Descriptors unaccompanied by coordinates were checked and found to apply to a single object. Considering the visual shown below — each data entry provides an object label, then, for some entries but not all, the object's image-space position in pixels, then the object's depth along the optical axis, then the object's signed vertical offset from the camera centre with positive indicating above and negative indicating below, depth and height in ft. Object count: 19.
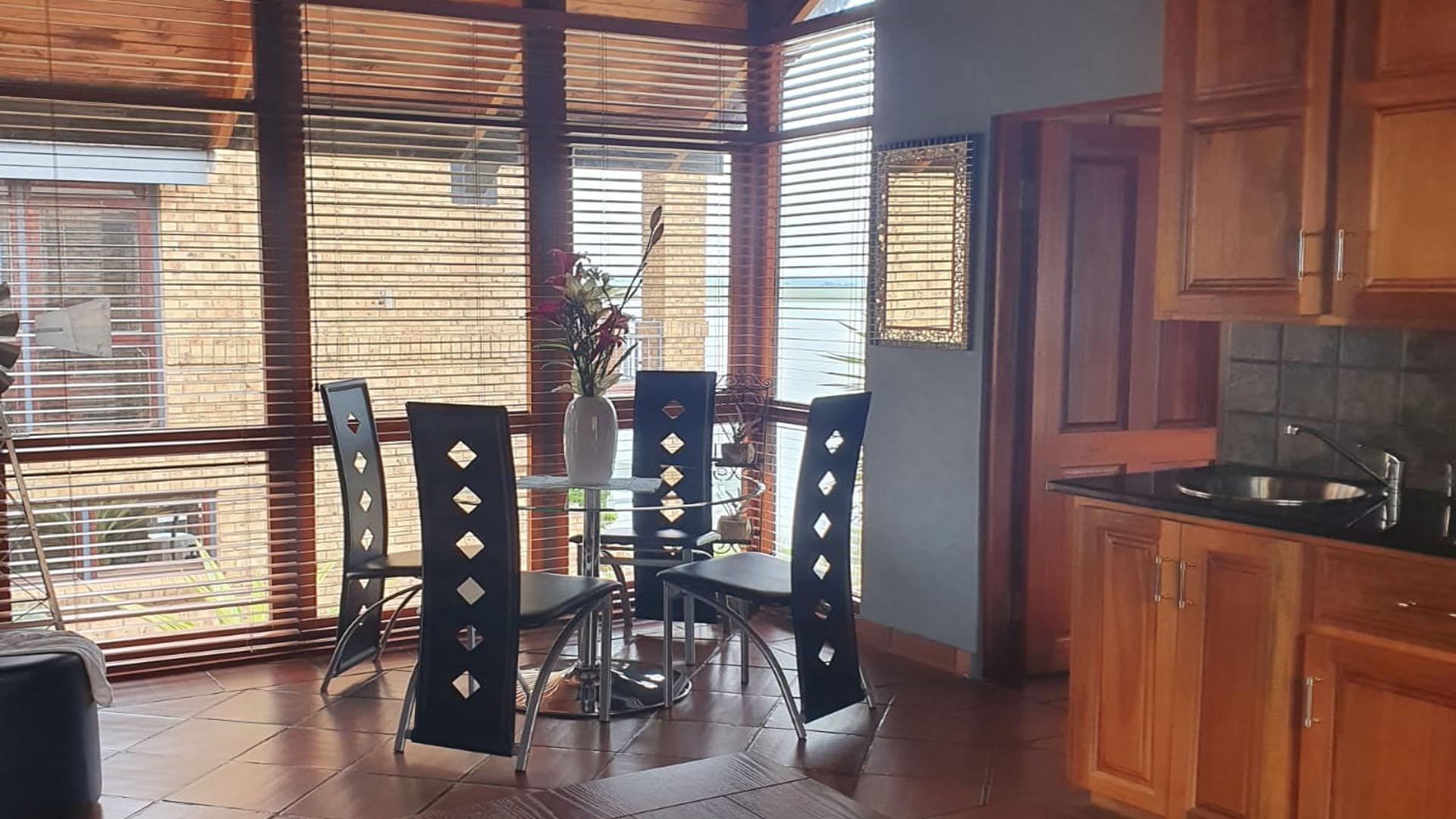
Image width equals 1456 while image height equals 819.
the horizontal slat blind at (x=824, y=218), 17.08 +1.29
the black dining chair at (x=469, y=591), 11.99 -2.47
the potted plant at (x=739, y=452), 17.20 -1.71
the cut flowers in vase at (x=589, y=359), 14.03 -0.46
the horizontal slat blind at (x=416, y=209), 16.21 +1.28
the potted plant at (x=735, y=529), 16.69 -2.60
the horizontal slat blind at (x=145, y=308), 14.84 +0.04
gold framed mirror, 15.10 +0.86
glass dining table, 13.88 -3.46
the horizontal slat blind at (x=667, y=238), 17.88 +1.04
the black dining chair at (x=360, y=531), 14.67 -2.43
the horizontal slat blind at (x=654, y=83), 17.63 +3.08
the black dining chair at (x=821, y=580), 13.16 -2.63
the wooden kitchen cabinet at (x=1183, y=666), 9.87 -2.64
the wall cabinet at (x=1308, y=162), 9.67 +1.20
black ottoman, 11.18 -3.53
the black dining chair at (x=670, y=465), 16.28 -1.80
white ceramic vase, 14.11 -1.30
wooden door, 14.99 -0.31
